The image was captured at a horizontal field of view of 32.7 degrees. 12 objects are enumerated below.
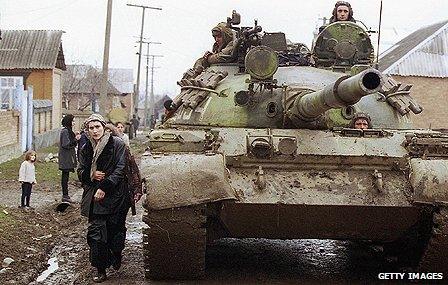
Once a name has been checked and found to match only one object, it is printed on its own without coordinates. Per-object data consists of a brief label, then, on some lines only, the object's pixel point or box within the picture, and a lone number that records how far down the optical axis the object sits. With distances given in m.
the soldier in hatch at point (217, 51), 9.51
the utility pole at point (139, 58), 50.99
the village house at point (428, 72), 30.19
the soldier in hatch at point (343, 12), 9.91
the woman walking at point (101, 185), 7.04
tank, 6.51
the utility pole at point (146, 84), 65.35
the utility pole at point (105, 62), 25.10
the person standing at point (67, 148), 11.97
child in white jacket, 11.64
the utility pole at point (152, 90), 81.00
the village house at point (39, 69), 29.53
